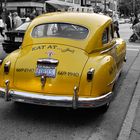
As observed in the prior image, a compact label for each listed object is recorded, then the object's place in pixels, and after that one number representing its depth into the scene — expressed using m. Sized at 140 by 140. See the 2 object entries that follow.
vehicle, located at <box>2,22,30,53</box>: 14.20
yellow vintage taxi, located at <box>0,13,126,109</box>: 6.34
